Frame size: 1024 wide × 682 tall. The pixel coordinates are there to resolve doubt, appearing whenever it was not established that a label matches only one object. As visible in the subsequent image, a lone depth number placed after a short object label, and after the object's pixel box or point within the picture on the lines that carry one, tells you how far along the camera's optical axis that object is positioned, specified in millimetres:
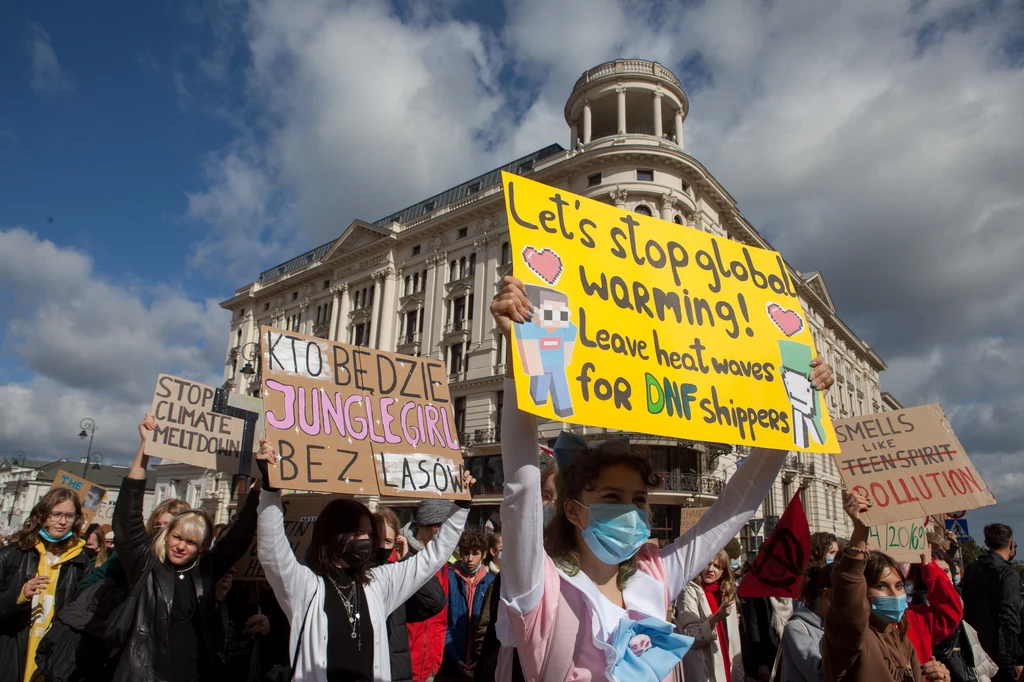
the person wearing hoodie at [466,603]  4980
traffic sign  12188
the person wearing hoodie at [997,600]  5457
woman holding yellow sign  1988
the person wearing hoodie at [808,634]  3625
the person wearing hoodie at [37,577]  4383
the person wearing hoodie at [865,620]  2771
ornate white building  27938
